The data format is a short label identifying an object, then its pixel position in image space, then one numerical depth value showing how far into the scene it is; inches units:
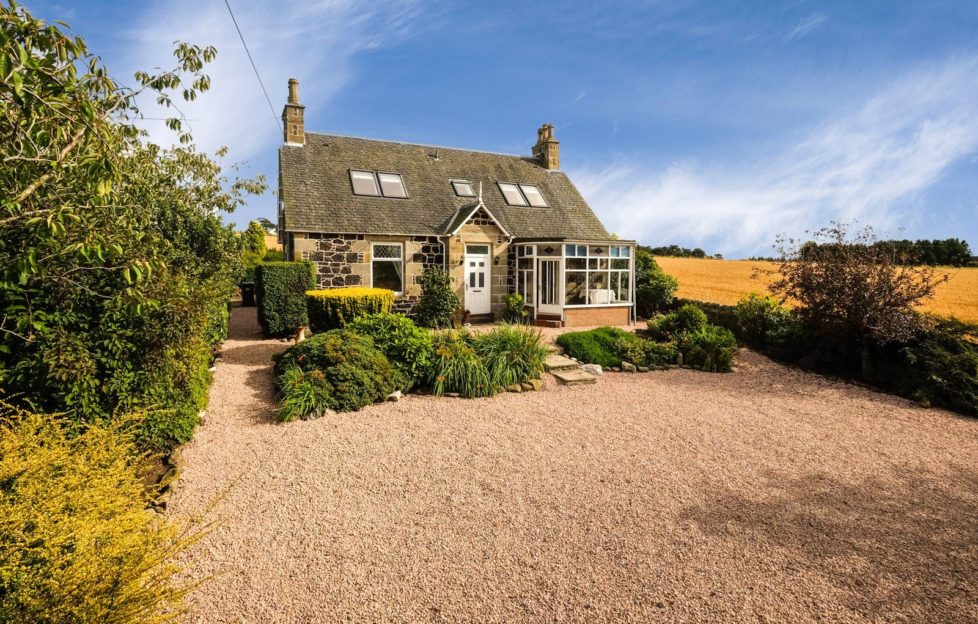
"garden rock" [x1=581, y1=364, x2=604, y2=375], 413.7
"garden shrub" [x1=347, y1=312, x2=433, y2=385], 344.8
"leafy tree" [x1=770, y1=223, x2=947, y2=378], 386.9
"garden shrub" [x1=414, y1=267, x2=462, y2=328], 552.4
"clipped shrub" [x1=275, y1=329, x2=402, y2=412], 303.4
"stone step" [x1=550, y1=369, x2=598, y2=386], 383.2
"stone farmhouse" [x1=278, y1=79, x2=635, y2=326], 614.9
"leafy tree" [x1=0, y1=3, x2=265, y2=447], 137.1
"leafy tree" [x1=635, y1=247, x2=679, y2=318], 691.4
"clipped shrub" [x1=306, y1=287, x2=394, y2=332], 470.9
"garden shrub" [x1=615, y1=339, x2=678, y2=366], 441.1
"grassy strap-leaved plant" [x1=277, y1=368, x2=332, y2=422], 286.7
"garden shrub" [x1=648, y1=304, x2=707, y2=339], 494.9
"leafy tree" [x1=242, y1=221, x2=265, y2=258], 987.9
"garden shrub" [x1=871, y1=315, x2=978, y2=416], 343.6
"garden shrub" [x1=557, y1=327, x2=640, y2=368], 435.8
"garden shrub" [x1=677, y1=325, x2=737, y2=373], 436.8
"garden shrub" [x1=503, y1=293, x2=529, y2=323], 645.3
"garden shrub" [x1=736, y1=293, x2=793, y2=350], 498.0
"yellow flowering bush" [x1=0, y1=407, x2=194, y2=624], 100.4
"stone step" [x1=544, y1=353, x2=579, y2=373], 403.9
